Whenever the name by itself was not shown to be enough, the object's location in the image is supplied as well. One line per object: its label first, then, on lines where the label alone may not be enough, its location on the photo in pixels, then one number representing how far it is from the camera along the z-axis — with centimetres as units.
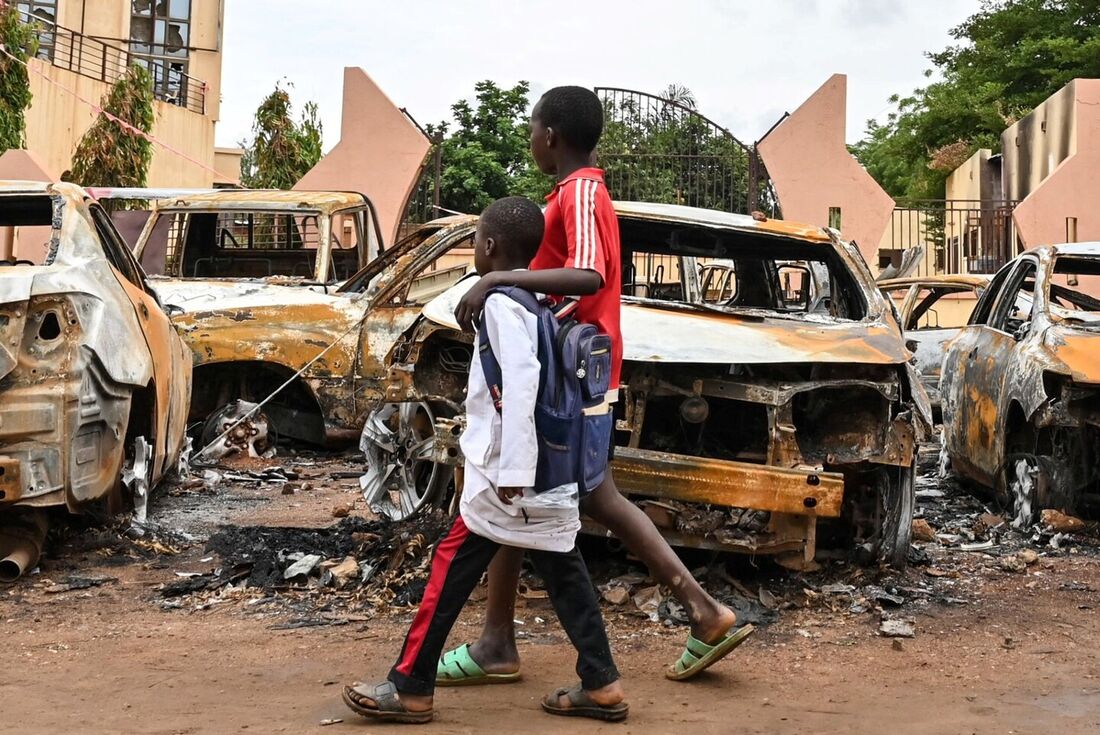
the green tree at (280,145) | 2452
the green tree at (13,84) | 1944
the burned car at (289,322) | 892
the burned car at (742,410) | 479
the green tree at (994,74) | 3225
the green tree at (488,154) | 3222
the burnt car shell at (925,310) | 1119
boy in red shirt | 379
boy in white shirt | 345
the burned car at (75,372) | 497
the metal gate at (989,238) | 1862
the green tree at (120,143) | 2139
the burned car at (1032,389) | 649
